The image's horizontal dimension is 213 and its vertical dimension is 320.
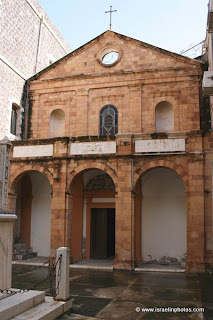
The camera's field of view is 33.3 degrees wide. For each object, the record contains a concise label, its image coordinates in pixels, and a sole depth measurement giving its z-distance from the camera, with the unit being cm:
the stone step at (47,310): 642
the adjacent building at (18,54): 1744
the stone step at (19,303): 615
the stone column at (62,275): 776
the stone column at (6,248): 677
